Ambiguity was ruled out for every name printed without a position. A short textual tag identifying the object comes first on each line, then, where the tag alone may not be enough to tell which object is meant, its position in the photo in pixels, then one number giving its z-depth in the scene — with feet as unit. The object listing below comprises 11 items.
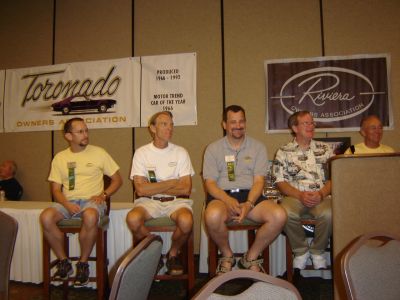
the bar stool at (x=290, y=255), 7.58
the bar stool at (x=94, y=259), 7.75
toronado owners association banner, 12.57
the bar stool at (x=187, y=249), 7.48
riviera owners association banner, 11.07
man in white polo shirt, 7.63
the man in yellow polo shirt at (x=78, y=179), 8.19
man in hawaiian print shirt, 7.73
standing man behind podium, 9.88
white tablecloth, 8.91
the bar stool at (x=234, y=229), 7.36
